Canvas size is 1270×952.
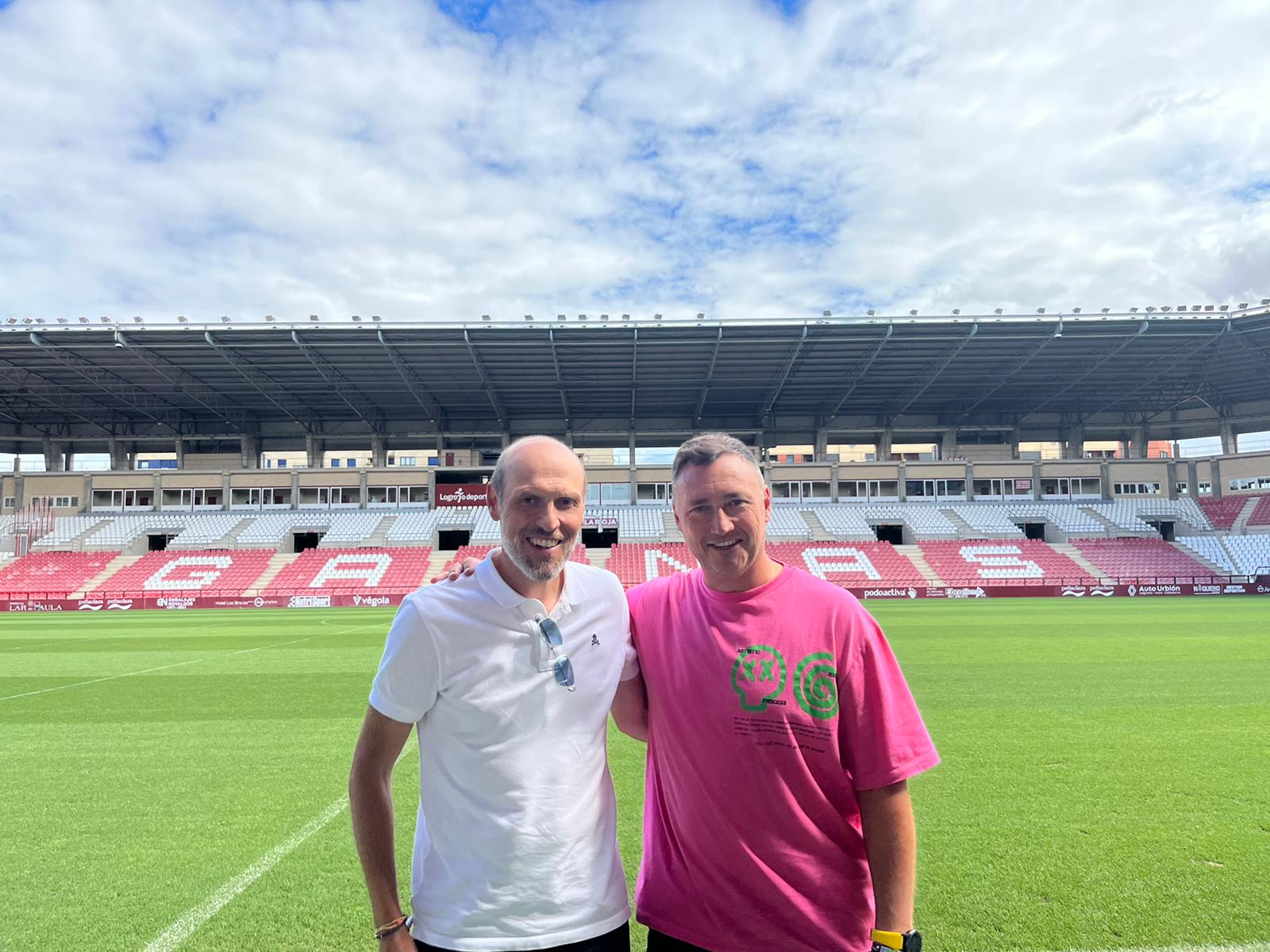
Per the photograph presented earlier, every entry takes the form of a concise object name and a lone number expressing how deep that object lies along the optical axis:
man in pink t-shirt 2.15
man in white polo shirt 2.09
